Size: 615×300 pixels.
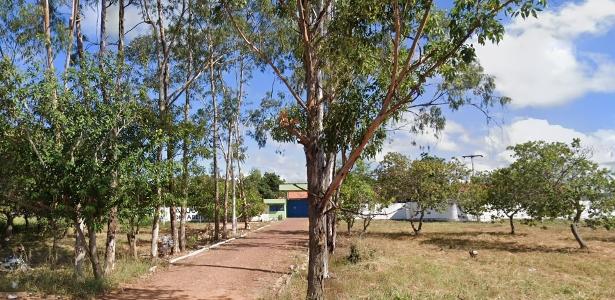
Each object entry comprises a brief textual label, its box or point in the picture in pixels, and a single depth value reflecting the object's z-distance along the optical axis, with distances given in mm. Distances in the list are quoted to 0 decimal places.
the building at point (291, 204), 72375
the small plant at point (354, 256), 17469
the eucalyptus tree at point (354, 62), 6980
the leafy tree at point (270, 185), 85500
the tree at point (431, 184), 30422
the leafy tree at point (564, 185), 21781
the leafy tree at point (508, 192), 24828
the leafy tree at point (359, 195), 24506
